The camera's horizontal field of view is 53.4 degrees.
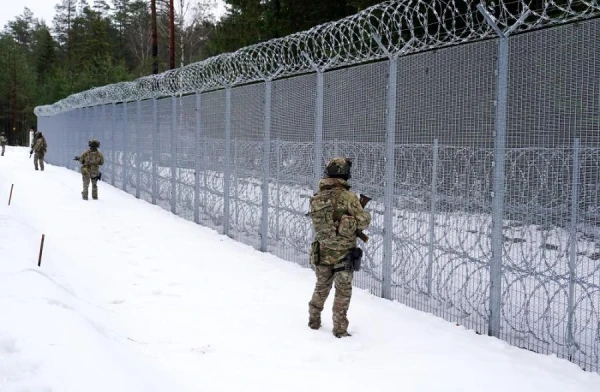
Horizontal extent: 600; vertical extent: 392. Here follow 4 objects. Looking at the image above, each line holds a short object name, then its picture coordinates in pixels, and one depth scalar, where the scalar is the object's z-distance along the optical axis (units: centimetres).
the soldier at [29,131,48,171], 2106
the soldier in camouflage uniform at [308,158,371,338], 489
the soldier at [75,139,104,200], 1365
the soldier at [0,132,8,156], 3142
